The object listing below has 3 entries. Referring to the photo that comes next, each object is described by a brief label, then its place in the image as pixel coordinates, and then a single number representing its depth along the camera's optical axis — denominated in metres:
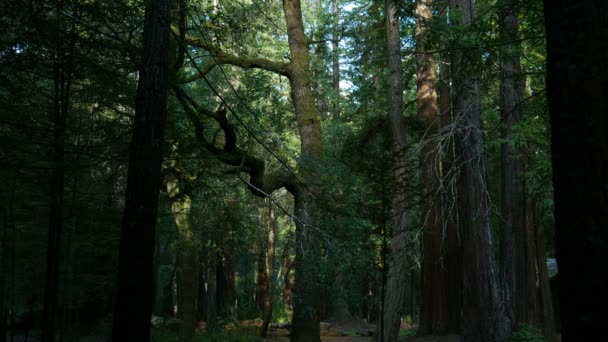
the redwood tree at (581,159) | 2.62
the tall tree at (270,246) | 24.14
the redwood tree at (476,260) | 9.52
